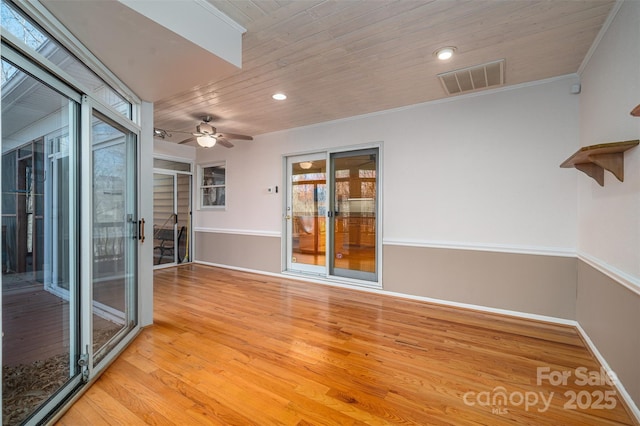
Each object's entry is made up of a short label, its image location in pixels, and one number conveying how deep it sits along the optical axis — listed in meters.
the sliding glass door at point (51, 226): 1.53
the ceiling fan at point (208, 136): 3.96
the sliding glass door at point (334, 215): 4.28
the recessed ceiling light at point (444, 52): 2.44
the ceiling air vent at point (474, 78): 2.74
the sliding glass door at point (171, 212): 5.87
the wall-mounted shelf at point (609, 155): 1.74
